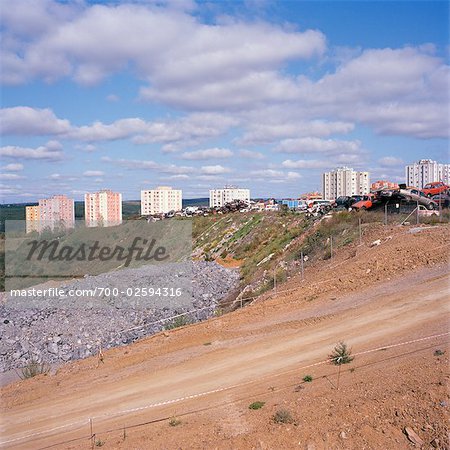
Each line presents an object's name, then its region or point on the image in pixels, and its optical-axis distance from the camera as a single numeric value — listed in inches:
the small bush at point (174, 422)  355.9
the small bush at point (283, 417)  317.4
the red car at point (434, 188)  1348.7
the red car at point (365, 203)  1271.4
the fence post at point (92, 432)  348.5
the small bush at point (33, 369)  644.4
